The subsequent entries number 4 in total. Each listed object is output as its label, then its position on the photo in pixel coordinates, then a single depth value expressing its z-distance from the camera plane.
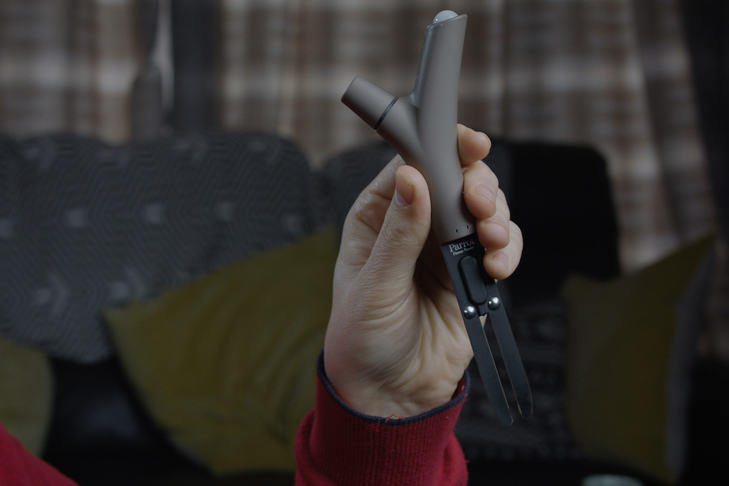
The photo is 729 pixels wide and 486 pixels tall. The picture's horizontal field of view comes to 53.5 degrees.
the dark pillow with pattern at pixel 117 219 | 1.25
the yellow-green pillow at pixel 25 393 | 1.14
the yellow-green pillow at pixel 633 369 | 1.11
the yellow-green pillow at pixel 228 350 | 1.12
